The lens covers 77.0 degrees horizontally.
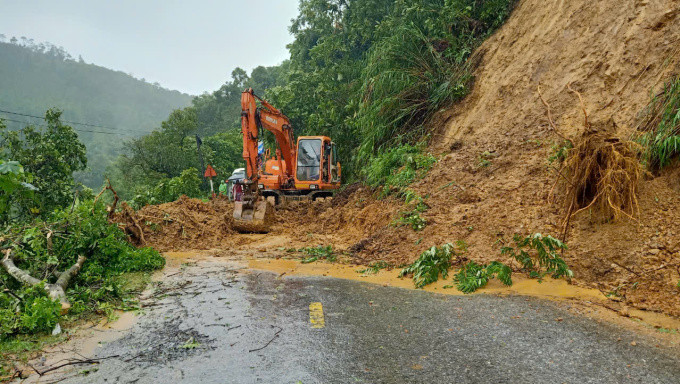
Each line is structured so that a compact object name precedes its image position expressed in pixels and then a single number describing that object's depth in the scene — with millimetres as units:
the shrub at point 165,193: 14516
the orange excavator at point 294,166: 13984
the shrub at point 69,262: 4109
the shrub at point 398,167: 9781
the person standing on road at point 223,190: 26922
